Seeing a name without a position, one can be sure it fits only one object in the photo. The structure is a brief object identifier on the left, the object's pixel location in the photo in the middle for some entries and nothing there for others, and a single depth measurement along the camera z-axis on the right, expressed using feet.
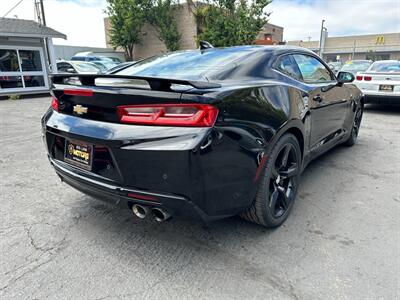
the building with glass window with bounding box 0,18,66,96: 41.42
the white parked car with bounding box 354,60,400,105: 24.32
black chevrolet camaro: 5.83
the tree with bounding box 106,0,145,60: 85.56
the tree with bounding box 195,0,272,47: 68.13
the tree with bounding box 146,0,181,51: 86.22
